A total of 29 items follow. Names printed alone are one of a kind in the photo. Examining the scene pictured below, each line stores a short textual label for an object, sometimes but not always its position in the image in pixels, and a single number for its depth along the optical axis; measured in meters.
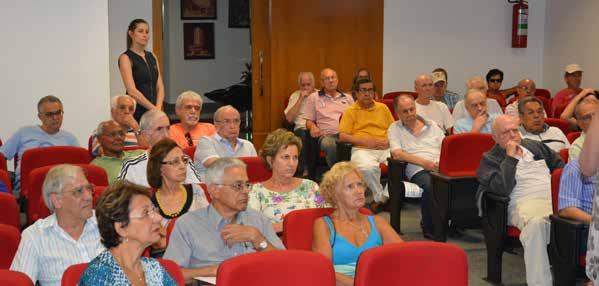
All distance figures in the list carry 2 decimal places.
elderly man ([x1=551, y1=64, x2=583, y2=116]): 9.28
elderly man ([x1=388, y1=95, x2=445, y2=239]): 6.68
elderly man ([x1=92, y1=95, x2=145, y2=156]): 6.50
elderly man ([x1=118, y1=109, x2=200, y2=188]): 4.96
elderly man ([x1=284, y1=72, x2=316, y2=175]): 8.70
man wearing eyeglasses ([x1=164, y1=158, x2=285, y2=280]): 3.77
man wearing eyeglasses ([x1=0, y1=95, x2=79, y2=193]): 6.39
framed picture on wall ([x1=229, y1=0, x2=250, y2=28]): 15.34
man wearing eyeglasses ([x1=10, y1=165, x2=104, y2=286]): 3.62
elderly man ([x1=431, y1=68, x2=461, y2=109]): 9.12
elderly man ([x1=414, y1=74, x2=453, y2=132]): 8.02
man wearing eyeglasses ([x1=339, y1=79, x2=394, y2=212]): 7.52
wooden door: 10.05
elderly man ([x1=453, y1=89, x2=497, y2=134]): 7.21
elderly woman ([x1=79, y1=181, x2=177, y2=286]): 3.01
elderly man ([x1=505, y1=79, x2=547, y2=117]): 9.13
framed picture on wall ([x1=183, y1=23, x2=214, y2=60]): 15.20
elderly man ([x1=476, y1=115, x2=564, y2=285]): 5.17
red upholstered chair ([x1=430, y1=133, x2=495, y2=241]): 5.86
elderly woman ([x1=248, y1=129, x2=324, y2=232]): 4.78
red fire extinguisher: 10.70
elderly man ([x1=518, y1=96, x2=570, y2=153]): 6.25
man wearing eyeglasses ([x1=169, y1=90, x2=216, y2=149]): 6.50
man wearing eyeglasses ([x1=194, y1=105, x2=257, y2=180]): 5.90
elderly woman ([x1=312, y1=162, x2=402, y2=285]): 4.01
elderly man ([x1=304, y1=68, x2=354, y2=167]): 8.49
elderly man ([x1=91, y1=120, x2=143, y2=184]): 5.64
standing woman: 7.09
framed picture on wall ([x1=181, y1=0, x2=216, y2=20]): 15.05
